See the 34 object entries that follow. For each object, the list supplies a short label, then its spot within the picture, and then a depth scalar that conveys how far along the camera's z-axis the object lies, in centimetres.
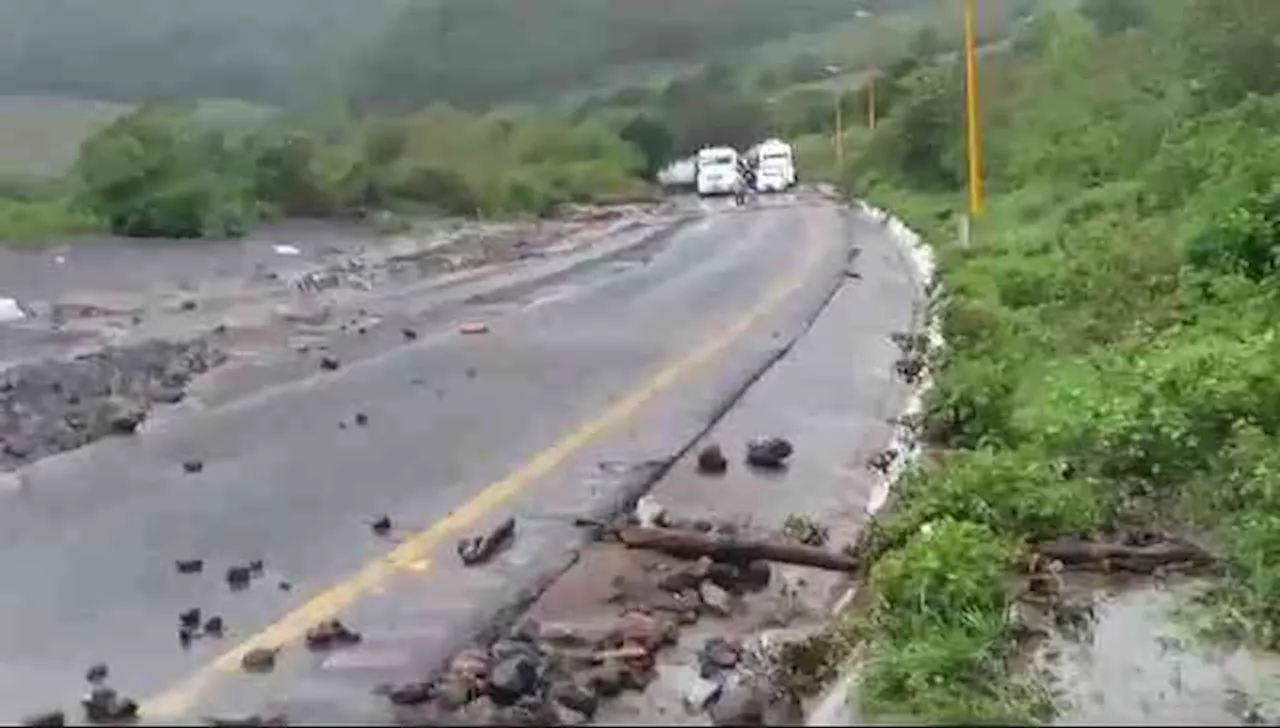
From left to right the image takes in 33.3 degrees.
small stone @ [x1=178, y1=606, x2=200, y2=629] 933
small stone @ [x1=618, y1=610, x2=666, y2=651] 869
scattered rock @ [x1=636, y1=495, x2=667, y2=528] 1149
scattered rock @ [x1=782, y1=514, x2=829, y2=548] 1090
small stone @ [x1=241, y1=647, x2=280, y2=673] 845
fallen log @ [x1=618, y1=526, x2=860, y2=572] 1041
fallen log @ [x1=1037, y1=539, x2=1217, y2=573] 1010
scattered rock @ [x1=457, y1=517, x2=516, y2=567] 1059
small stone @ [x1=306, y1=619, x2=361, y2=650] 883
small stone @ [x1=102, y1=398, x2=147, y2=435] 1670
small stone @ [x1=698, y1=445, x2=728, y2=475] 1356
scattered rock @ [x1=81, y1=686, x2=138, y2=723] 725
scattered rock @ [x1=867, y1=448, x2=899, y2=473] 1341
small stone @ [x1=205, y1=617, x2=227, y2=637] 917
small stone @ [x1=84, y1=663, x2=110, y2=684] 840
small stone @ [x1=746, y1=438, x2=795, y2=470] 1379
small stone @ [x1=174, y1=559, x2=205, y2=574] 1052
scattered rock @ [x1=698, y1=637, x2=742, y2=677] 823
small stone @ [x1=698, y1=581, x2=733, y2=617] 945
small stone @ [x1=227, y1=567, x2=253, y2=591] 1013
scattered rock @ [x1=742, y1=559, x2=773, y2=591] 1000
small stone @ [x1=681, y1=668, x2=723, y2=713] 760
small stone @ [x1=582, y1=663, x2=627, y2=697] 788
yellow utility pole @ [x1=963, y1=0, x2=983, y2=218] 3662
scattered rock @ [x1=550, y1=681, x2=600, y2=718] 748
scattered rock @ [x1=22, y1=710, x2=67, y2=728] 742
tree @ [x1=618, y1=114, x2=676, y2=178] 11812
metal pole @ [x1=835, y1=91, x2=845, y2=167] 9548
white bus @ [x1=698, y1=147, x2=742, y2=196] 9081
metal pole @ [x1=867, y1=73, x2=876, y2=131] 9262
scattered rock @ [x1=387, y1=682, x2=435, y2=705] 774
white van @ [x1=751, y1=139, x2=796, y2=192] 9238
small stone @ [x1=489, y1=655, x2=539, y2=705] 764
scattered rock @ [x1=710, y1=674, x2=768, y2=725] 686
